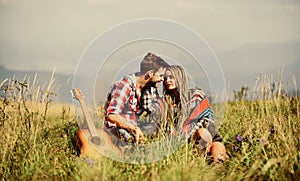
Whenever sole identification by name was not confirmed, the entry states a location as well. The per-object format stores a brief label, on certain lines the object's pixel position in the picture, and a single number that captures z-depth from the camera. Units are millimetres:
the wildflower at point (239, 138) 4404
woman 4285
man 4250
